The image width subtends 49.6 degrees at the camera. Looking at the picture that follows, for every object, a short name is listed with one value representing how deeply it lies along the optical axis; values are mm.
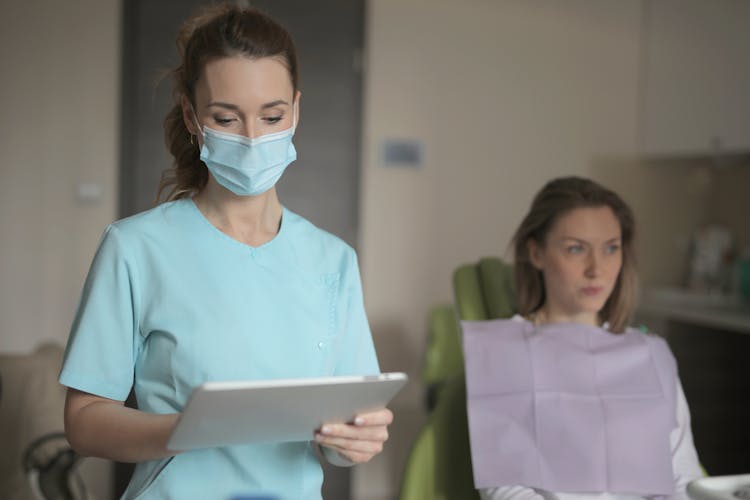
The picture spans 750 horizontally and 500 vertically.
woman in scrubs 1102
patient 1738
